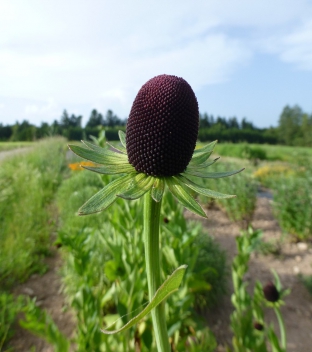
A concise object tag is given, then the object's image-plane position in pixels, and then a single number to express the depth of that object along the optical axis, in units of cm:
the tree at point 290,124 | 5172
